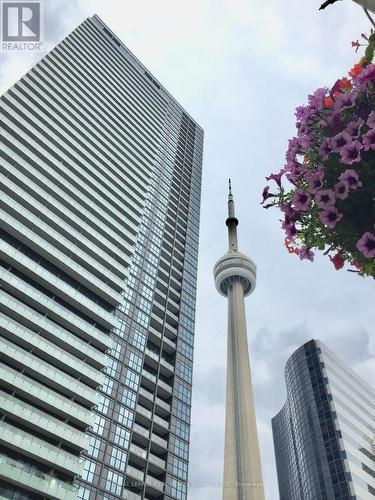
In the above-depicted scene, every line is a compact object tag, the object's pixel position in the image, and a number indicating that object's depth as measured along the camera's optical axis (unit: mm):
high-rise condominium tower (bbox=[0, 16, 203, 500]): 61938
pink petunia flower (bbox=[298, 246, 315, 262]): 6777
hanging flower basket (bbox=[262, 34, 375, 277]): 5906
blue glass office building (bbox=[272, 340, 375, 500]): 100500
